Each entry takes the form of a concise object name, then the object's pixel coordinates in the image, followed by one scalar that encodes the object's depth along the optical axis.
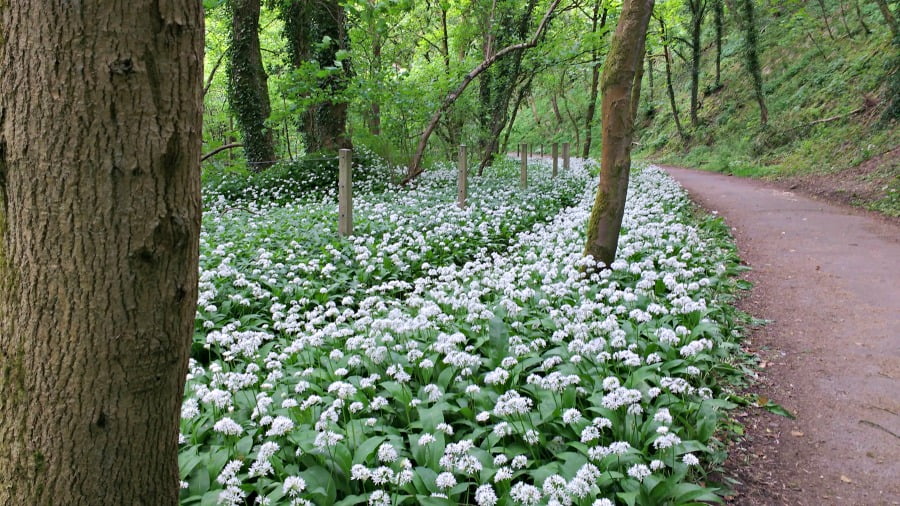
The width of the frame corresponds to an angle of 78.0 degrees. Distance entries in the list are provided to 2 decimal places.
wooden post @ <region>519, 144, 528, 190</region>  14.64
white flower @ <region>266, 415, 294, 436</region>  3.01
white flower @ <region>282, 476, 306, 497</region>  2.64
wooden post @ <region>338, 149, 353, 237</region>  8.87
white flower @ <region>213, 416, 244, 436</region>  3.04
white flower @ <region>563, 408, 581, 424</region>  3.08
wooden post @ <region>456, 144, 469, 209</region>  11.47
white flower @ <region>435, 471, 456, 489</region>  2.62
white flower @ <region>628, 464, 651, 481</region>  2.69
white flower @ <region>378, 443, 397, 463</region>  2.87
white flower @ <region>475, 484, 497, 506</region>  2.55
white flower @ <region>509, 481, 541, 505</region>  2.44
